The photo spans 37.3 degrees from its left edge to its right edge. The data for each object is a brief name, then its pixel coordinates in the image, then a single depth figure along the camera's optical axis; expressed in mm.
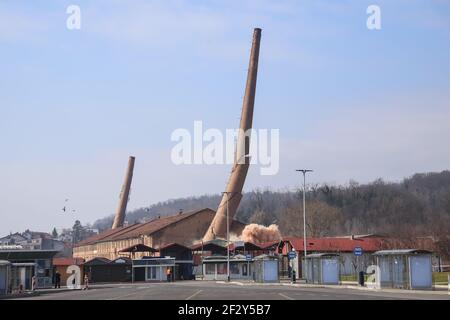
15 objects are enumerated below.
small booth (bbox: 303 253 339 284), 59531
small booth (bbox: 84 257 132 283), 87125
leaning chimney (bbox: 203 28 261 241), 101062
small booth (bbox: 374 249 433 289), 45562
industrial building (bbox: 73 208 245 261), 122562
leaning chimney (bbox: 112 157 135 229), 142575
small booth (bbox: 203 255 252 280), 89375
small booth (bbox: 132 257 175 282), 86188
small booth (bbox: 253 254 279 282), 67875
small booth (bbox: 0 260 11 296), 50281
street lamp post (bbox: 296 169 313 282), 76125
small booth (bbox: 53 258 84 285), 83512
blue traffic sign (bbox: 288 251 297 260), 71569
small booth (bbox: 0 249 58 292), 70812
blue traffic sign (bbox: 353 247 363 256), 58438
